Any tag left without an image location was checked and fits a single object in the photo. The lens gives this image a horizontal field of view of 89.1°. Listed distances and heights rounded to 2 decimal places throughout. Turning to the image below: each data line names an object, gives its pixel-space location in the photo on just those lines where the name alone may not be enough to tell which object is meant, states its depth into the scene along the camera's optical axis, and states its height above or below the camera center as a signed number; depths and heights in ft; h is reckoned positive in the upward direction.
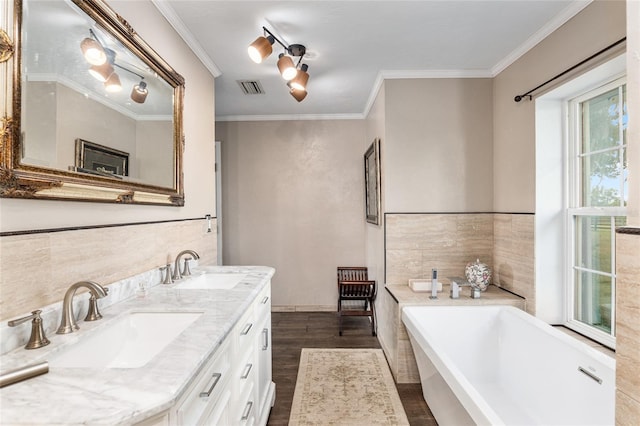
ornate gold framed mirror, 3.29 +1.41
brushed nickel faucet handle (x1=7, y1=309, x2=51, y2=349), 3.15 -1.14
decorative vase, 8.46 -1.60
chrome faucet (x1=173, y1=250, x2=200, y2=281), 6.24 -1.01
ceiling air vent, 10.08 +4.14
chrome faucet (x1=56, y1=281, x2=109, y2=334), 3.52 -0.96
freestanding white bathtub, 4.99 -2.91
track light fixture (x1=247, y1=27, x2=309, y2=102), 6.54 +3.37
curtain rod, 5.49 +2.90
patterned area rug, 6.81 -4.21
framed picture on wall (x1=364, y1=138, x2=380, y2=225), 10.44 +1.18
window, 6.25 +0.25
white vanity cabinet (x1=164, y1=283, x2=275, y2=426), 3.12 -2.11
